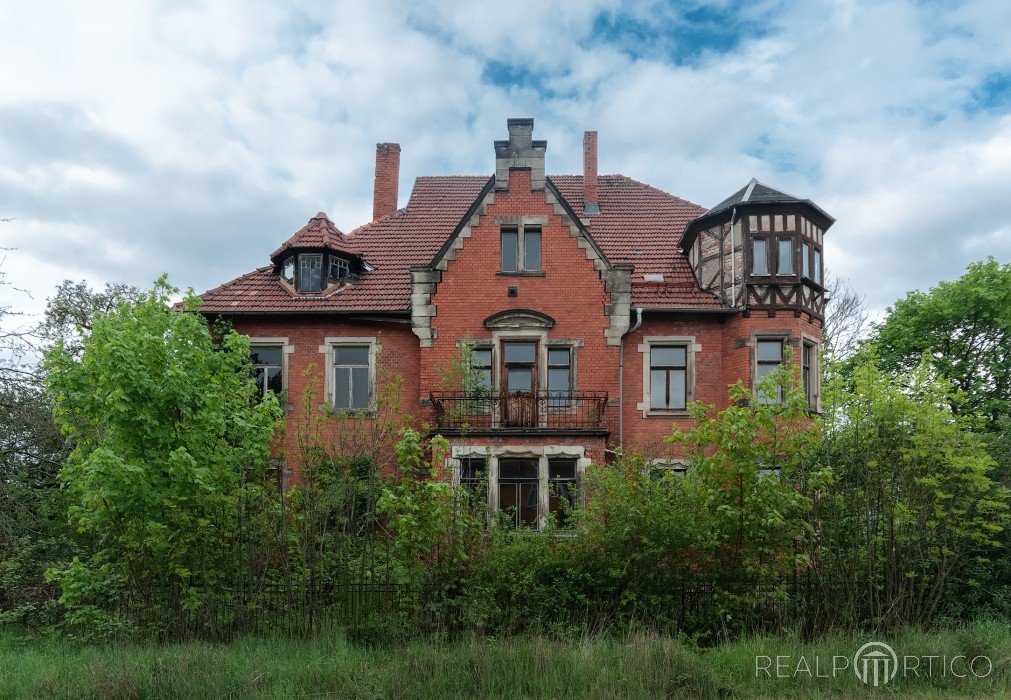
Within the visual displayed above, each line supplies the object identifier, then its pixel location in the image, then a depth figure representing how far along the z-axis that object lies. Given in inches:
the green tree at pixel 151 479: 445.1
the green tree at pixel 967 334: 1048.8
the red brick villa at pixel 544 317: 721.0
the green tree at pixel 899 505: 473.7
